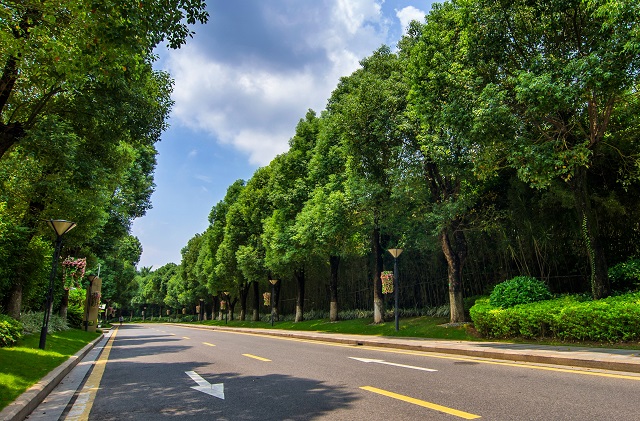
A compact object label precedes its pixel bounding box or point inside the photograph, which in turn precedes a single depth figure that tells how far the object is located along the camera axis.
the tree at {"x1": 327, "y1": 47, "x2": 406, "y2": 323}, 20.45
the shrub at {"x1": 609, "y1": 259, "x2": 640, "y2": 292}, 13.38
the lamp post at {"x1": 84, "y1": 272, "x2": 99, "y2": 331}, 29.74
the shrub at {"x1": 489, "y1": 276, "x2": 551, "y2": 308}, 15.11
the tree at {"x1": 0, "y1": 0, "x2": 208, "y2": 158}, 7.37
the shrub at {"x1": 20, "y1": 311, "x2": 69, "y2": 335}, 18.24
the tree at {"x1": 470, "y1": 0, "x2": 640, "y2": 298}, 10.96
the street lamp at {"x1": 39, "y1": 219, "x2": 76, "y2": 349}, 13.70
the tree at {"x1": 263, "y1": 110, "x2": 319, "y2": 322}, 31.77
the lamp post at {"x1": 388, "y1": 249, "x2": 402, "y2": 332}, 19.14
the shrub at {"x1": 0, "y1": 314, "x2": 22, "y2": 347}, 11.99
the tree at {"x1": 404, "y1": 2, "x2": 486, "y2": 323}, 14.11
